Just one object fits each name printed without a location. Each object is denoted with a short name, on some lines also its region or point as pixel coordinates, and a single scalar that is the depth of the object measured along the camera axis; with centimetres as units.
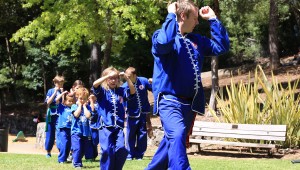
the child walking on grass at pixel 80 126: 959
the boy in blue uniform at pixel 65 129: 1075
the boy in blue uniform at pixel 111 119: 758
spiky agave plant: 1348
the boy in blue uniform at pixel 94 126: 928
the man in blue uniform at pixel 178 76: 551
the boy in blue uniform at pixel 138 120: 1147
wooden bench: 1291
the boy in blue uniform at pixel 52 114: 1152
